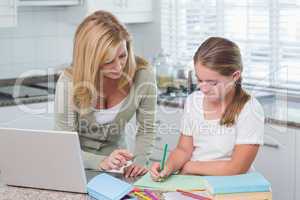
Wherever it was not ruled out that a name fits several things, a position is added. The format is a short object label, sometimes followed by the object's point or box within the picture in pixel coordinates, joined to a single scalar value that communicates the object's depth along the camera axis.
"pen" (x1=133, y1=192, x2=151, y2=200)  1.71
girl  1.97
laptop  1.73
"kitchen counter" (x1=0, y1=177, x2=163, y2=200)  1.76
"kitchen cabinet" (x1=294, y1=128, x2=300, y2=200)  2.73
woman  2.18
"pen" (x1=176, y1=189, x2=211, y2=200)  1.69
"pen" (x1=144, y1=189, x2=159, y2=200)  1.71
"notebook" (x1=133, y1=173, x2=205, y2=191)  1.79
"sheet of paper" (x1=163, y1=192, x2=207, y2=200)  1.71
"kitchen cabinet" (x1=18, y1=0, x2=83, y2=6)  3.28
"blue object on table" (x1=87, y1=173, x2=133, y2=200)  1.72
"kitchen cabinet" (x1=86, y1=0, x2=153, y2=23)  3.55
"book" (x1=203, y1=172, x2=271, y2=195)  1.68
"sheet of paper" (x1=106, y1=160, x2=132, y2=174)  1.98
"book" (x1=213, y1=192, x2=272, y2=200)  1.67
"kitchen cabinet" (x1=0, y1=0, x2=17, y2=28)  3.21
